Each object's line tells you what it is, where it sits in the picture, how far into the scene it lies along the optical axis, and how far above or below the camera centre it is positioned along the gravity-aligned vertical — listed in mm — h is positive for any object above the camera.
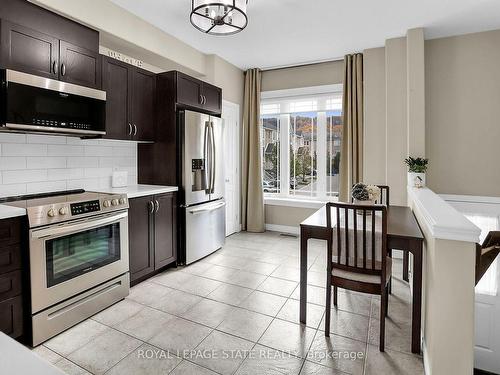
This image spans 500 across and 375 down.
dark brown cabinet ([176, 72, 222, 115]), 3609 +1165
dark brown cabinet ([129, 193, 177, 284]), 3074 -557
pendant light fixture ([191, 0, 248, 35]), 2428 +1478
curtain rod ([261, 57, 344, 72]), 4819 +2001
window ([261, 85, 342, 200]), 5047 +726
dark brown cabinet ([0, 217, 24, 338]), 1987 -633
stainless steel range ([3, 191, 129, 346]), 2145 -590
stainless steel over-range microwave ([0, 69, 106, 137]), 2189 +642
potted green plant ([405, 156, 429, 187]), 3646 +151
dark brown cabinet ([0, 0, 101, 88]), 2264 +1161
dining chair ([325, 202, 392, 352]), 2092 -576
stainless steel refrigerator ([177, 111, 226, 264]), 3607 -13
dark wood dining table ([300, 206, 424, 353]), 2055 -426
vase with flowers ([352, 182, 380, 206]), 2779 -114
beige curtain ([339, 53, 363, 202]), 4508 +896
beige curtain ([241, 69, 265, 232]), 5301 +422
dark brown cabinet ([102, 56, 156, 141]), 3064 +918
